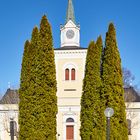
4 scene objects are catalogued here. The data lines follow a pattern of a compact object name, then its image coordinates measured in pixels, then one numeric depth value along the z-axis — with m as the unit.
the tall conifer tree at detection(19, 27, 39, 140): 26.47
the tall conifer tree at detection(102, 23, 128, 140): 28.50
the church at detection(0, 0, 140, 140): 53.97
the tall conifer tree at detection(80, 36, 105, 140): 29.62
